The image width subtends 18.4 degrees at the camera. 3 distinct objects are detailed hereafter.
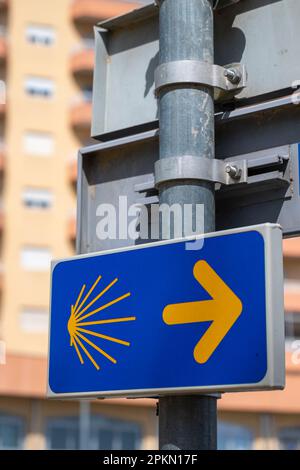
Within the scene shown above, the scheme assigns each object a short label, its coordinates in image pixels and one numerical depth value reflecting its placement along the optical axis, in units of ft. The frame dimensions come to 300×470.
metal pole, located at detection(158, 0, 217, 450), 8.28
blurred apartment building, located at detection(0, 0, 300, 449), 112.06
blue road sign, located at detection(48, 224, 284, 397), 7.87
